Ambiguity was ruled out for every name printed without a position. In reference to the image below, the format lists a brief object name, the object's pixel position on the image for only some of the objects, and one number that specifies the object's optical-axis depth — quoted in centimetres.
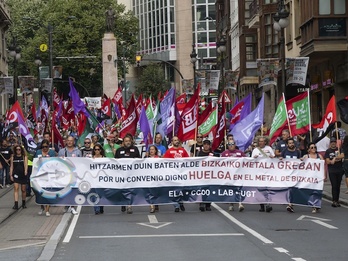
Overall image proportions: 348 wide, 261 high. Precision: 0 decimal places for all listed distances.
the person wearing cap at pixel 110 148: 2381
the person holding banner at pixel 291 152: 2169
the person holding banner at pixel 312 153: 2158
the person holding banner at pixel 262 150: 2177
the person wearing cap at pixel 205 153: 2175
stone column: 7069
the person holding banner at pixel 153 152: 2206
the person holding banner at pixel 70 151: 2216
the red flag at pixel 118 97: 4206
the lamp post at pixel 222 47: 4481
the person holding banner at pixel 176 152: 2191
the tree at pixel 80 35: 9169
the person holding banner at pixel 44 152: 2203
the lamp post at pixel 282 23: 2872
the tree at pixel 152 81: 9856
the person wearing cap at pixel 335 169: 2220
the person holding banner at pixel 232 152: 2200
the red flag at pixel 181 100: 3788
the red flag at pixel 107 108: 4311
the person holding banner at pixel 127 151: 2203
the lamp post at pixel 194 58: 5530
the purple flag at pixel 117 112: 4047
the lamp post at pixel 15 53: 4362
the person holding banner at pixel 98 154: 2147
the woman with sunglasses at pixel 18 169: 2280
